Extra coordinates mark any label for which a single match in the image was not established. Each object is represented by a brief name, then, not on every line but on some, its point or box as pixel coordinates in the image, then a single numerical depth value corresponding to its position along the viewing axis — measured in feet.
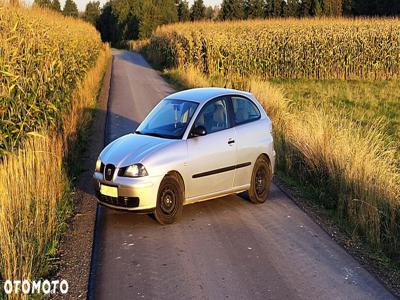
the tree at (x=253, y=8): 308.60
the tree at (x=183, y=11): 334.46
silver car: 23.71
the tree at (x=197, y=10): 337.52
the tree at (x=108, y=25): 346.60
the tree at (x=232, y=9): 305.53
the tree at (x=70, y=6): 359.25
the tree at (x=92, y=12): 389.89
